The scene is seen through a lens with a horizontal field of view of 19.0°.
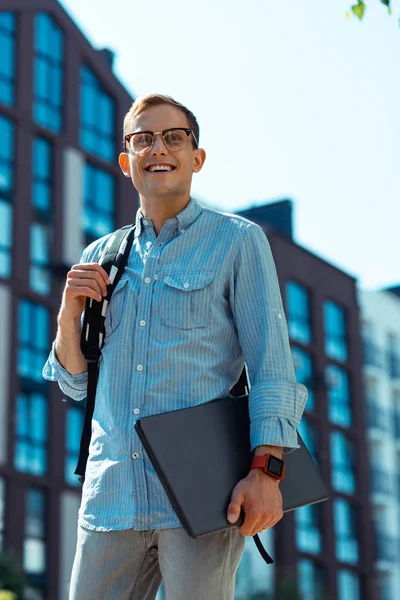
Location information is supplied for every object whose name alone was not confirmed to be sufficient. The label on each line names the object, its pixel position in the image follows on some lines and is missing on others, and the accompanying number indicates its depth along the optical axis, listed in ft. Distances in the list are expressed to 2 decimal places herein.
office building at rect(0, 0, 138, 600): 109.09
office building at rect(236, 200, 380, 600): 151.94
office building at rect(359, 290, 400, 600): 174.50
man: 10.73
